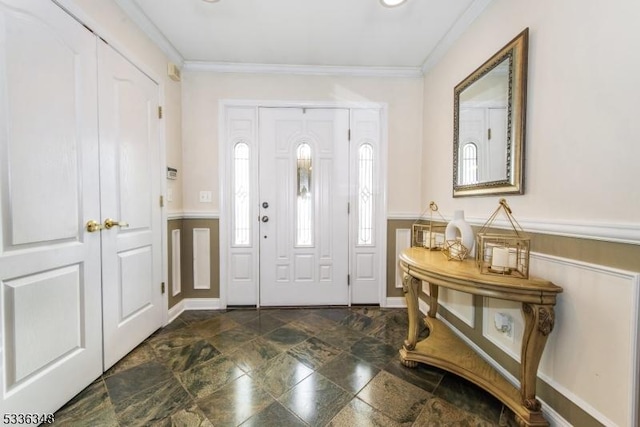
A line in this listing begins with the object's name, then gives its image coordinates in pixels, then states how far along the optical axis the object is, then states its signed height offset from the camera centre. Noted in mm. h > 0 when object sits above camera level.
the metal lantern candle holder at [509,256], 1274 -244
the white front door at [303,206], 2637 +25
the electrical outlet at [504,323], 1502 -698
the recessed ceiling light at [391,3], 1739 +1433
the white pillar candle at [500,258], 1285 -256
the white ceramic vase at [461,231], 1600 -151
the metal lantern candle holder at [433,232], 2057 -207
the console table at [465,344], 1148 -610
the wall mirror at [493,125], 1401 +546
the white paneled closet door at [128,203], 1647 +39
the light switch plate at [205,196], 2607 +126
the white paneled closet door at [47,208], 1135 +0
